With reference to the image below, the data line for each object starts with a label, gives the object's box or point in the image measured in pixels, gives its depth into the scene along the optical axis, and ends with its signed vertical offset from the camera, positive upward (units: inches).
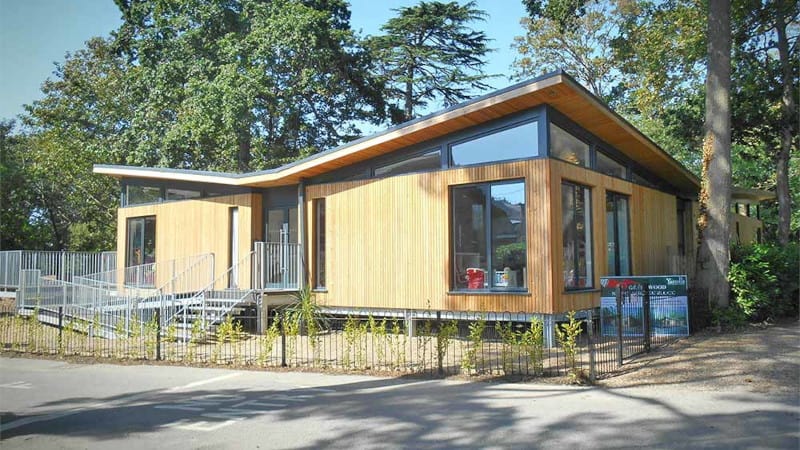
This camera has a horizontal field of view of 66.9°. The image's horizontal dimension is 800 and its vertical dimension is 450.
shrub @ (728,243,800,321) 503.5 -14.5
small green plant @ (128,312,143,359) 458.6 -50.0
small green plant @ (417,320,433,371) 381.8 -57.6
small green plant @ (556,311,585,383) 318.0 -44.1
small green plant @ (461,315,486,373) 351.6 -48.5
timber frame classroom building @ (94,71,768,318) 458.0 +55.0
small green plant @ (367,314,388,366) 379.9 -40.5
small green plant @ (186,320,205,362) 423.2 -52.1
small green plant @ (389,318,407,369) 375.7 -57.8
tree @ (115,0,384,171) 959.6 +326.8
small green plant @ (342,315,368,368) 379.2 -53.7
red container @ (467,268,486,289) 479.2 -6.7
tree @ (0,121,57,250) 1164.5 +156.2
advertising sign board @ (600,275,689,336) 439.2 -26.5
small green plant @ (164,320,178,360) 448.7 -52.9
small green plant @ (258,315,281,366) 398.9 -47.0
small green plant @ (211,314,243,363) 425.4 -46.9
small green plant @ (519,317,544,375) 337.4 -44.4
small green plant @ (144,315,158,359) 447.2 -48.6
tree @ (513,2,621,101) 1159.6 +428.2
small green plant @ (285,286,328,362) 548.6 -35.7
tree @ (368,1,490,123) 1205.1 +434.8
